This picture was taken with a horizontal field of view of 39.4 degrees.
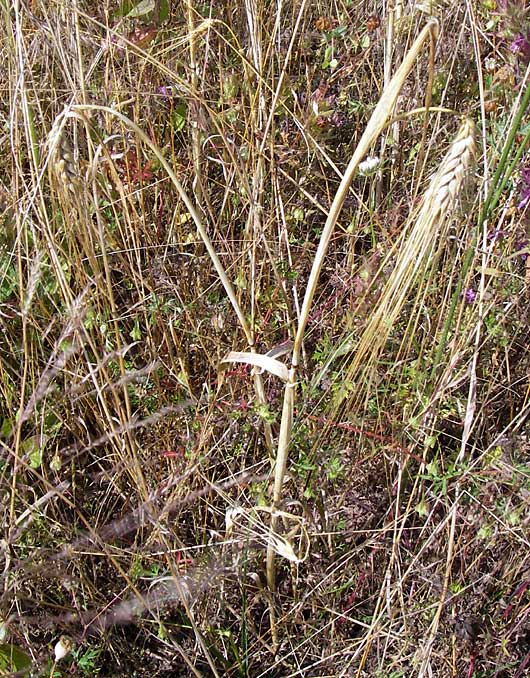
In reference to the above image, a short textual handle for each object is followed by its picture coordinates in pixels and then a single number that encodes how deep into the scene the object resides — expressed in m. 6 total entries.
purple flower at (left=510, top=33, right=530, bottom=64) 1.09
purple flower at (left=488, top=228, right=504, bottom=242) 1.15
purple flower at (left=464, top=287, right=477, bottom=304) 1.18
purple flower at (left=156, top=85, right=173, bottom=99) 1.28
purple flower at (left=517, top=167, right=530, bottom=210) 1.12
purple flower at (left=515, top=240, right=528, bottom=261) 1.16
